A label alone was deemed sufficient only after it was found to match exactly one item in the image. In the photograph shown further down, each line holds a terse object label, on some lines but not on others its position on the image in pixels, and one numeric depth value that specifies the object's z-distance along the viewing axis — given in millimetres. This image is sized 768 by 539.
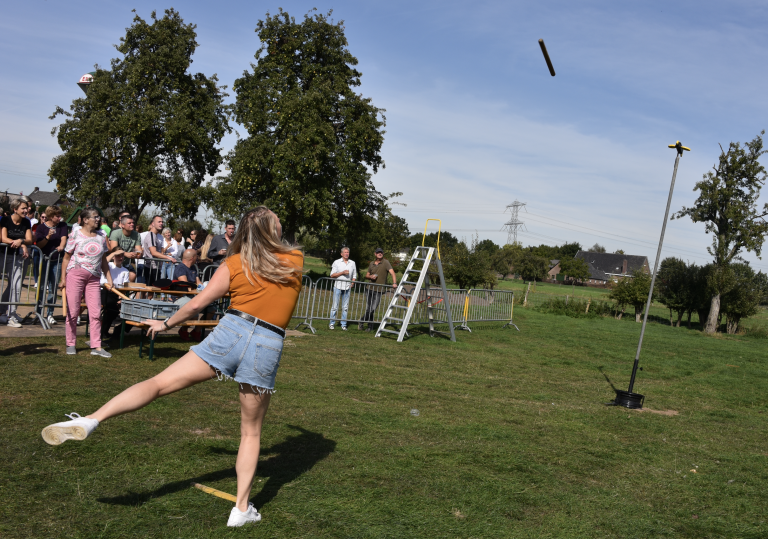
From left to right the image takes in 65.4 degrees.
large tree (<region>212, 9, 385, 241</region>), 29609
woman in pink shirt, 7719
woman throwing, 3539
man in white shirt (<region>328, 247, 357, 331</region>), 14328
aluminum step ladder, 14259
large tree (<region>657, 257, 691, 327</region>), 31938
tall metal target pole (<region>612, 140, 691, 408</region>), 8445
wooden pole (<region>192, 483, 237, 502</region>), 4012
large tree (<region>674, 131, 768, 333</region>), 29531
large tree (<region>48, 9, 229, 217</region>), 30375
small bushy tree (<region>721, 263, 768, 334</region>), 29422
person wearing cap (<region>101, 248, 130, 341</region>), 9133
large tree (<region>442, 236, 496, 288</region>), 32000
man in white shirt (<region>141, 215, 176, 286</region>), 12141
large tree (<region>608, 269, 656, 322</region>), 31125
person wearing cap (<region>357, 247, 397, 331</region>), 14961
